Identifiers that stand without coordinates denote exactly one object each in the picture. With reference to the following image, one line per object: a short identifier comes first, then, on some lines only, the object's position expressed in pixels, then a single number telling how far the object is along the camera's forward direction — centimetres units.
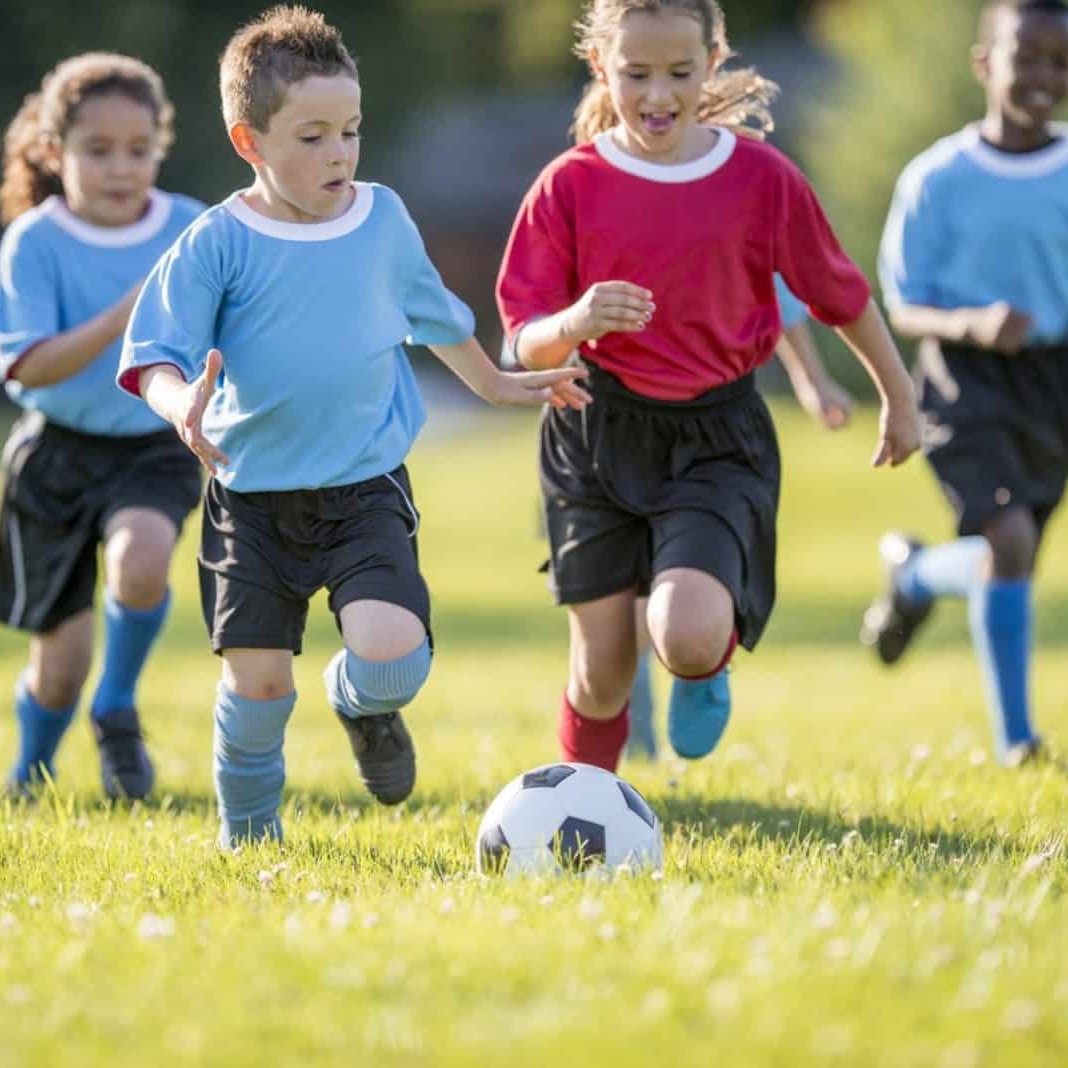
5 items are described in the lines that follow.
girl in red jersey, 1034
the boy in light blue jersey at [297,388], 947
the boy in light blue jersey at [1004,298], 1364
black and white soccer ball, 878
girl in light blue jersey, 1241
